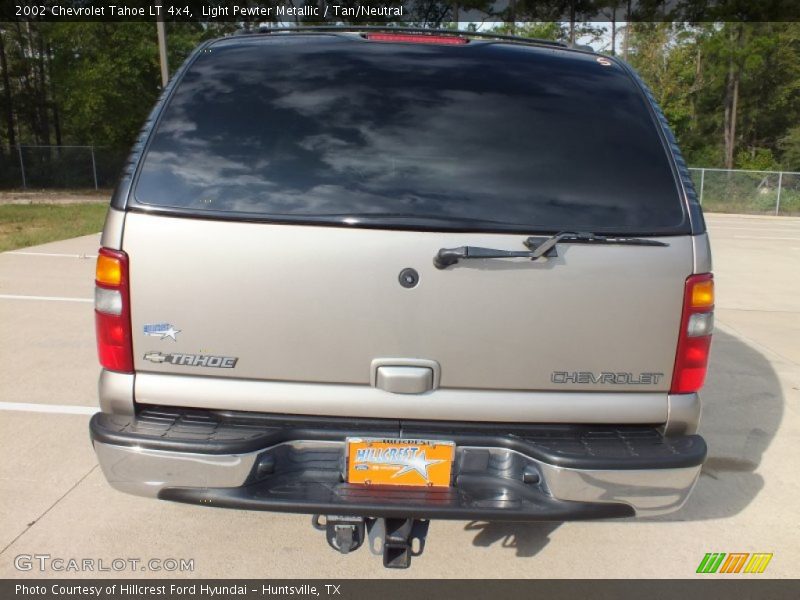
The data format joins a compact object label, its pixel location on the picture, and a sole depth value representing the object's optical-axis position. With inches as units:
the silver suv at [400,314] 86.7
